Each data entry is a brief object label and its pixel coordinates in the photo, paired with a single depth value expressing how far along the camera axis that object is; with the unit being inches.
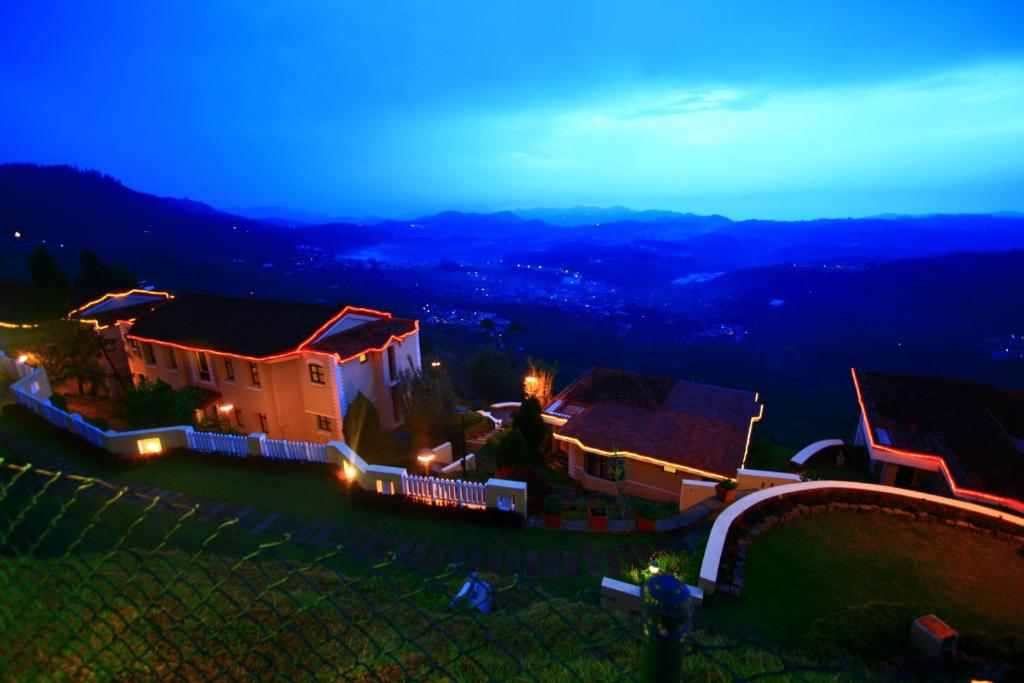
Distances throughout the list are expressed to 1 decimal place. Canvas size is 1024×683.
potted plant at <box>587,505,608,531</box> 545.3
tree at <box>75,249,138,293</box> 1217.4
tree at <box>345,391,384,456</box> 779.4
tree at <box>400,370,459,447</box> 820.6
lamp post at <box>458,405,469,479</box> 705.5
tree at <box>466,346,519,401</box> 1565.0
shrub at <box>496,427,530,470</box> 675.4
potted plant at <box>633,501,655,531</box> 541.3
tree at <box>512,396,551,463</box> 780.6
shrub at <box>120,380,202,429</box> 762.8
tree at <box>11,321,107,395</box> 874.8
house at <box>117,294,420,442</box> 784.3
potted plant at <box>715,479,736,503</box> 583.2
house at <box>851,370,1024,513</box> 567.5
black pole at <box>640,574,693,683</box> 81.7
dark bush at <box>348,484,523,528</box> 541.6
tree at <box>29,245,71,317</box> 952.9
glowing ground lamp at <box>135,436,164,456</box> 642.8
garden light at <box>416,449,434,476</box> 633.0
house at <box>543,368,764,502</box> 688.4
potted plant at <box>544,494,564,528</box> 544.4
